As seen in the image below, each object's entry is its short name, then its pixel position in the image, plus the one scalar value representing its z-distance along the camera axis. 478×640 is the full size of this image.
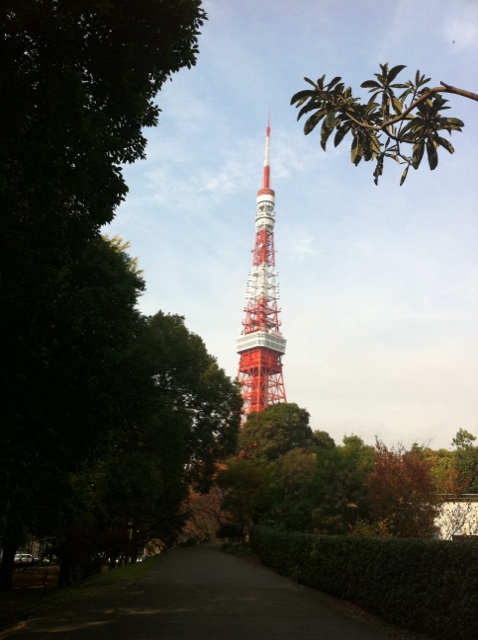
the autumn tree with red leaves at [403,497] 21.61
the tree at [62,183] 7.87
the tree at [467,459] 47.00
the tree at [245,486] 38.19
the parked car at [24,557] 45.48
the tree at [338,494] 23.92
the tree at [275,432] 61.12
